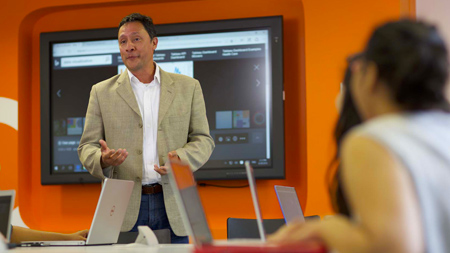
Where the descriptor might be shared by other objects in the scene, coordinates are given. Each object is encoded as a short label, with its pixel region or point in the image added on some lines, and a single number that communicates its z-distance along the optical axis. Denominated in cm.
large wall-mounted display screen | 490
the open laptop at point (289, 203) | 269
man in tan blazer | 309
